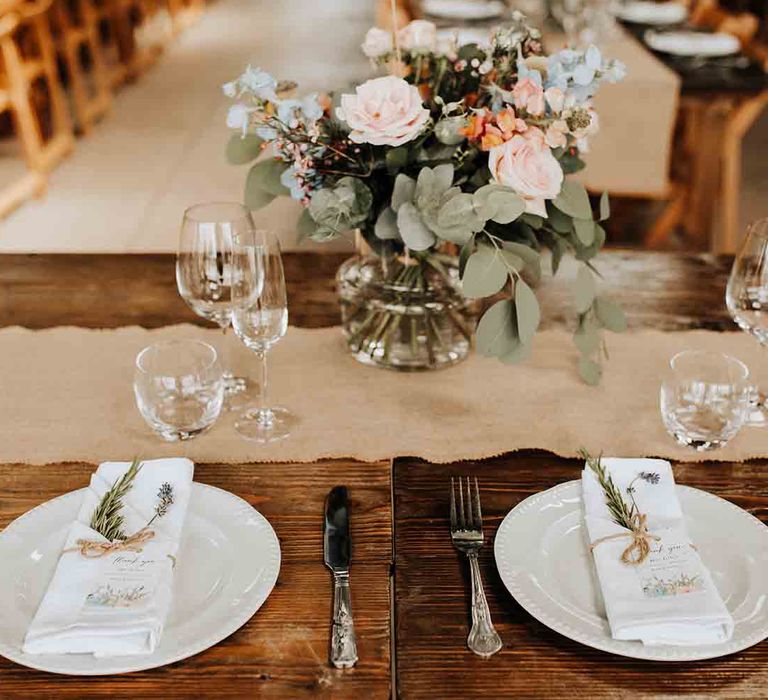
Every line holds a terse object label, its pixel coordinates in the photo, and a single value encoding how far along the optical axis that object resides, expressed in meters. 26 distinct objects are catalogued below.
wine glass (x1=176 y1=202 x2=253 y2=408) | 1.14
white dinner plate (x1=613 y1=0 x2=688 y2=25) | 3.80
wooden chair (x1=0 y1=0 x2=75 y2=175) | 4.19
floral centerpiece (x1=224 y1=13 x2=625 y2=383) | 1.07
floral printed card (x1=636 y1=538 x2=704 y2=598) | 0.84
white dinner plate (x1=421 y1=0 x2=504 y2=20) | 3.66
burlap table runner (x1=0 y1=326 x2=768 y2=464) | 1.12
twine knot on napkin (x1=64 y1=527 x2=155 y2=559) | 0.88
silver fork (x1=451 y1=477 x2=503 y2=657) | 0.82
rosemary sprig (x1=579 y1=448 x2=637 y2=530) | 0.94
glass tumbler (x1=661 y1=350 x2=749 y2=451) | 1.12
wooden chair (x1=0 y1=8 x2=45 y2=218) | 4.01
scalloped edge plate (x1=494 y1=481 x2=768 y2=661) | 0.81
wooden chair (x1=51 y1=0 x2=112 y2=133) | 4.98
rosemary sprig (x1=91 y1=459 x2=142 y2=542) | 0.91
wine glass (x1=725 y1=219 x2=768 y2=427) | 1.17
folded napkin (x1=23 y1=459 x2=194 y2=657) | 0.79
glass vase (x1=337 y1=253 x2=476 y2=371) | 1.26
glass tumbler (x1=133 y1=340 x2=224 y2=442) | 1.08
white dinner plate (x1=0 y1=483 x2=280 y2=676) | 0.79
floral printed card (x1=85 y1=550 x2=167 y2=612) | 0.82
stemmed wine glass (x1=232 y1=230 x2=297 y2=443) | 1.12
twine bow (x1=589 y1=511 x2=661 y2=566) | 0.88
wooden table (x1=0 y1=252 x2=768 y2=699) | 0.78
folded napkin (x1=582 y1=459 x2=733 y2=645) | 0.80
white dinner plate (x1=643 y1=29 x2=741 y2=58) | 3.22
